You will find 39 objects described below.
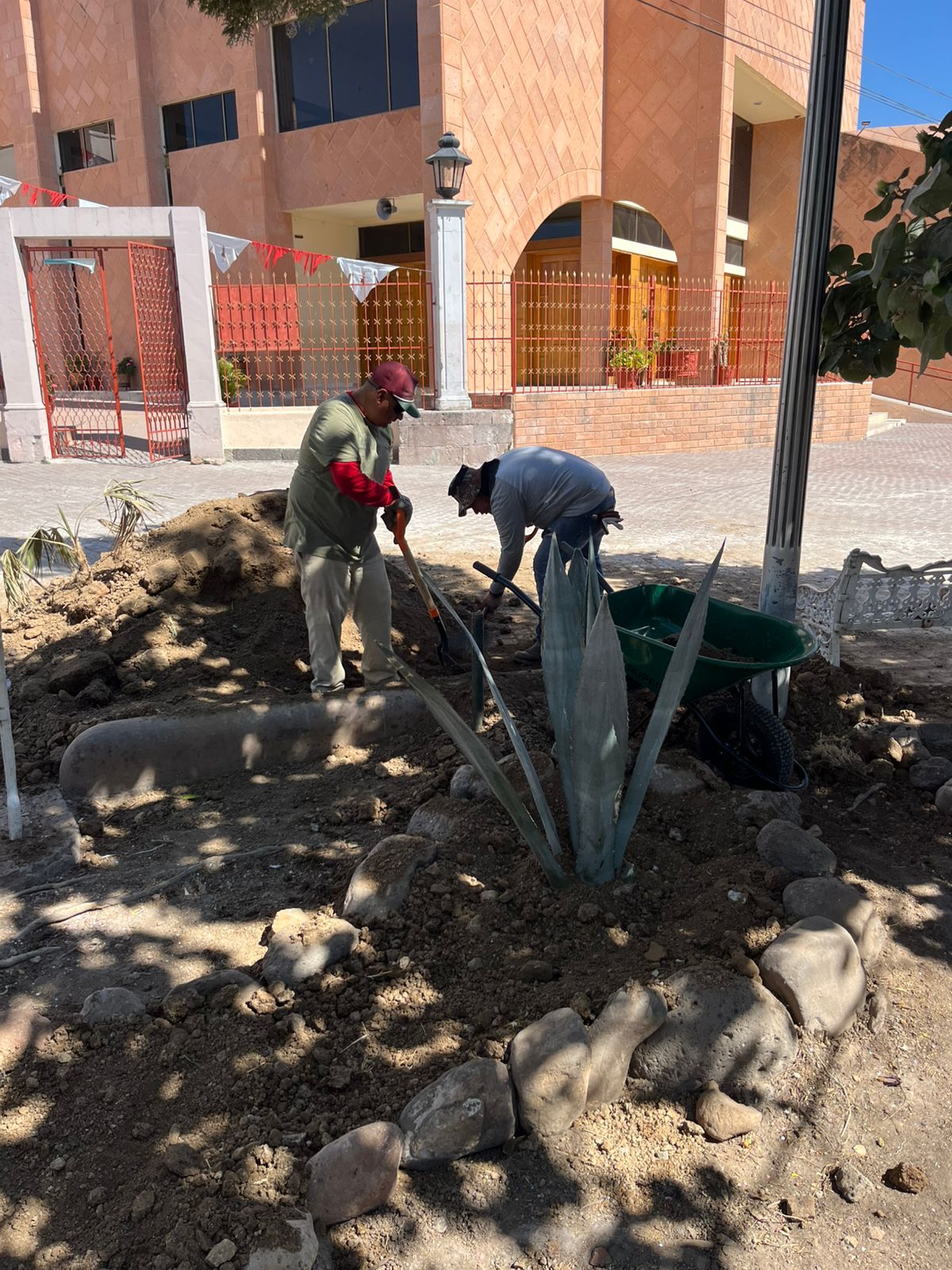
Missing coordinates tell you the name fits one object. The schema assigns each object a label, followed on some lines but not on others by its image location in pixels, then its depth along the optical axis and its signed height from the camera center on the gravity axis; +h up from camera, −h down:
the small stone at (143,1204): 2.01 -1.68
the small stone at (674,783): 3.39 -1.46
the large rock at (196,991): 2.55 -1.63
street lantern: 13.47 +2.39
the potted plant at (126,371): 21.61 -0.45
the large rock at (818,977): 2.49 -1.56
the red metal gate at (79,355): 15.95 -0.10
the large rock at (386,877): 2.88 -1.52
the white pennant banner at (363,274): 14.52 +1.06
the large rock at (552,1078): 2.23 -1.60
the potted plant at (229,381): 16.27 -0.52
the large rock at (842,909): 2.71 -1.51
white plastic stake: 3.41 -1.42
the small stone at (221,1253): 1.89 -1.67
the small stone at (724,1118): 2.27 -1.72
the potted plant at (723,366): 17.44 -0.37
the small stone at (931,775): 3.77 -1.60
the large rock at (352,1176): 2.03 -1.65
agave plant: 2.60 -1.03
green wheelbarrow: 3.42 -1.15
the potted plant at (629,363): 17.05 -0.31
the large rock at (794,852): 2.96 -1.49
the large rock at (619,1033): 2.31 -1.57
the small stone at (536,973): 2.57 -1.58
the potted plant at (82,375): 19.59 -0.50
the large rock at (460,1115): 2.15 -1.63
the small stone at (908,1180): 2.14 -1.76
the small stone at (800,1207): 2.10 -1.79
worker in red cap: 4.29 -0.73
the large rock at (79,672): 4.68 -1.48
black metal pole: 3.48 +0.13
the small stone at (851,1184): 2.14 -1.77
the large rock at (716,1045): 2.36 -1.62
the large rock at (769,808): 3.23 -1.50
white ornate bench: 5.20 -1.33
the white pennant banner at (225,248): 13.66 +1.35
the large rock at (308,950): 2.66 -1.59
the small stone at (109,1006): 2.55 -1.65
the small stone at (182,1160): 2.08 -1.66
